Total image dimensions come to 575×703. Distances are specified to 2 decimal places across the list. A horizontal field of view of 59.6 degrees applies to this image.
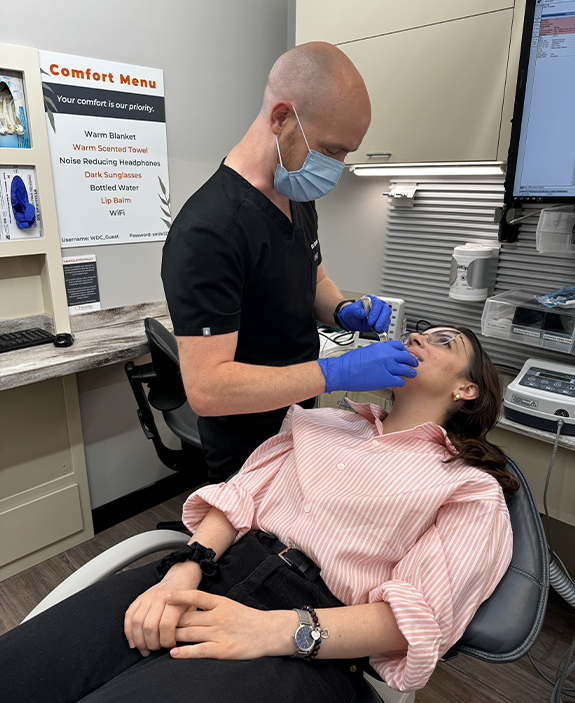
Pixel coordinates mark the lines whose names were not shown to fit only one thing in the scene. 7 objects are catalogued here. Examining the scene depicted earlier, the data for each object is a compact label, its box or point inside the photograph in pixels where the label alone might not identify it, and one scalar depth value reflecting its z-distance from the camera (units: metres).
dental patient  0.86
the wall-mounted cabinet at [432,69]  1.61
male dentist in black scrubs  1.08
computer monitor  1.47
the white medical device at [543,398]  1.51
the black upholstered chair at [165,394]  1.72
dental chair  0.90
